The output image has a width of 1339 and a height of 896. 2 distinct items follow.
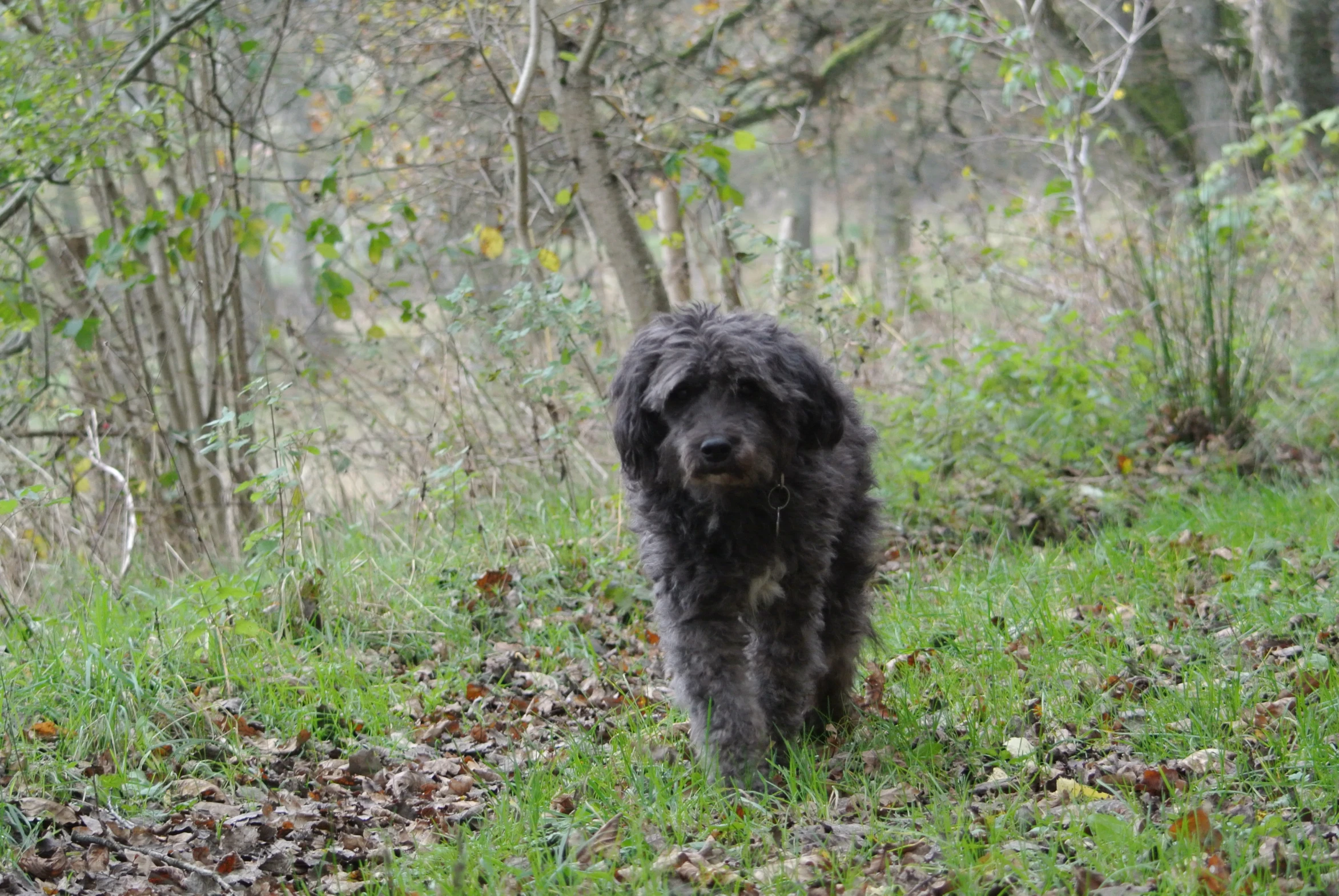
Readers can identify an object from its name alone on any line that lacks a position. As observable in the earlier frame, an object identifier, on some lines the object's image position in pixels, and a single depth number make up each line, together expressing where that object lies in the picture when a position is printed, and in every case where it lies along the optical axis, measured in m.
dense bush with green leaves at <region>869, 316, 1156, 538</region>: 6.85
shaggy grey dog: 3.86
